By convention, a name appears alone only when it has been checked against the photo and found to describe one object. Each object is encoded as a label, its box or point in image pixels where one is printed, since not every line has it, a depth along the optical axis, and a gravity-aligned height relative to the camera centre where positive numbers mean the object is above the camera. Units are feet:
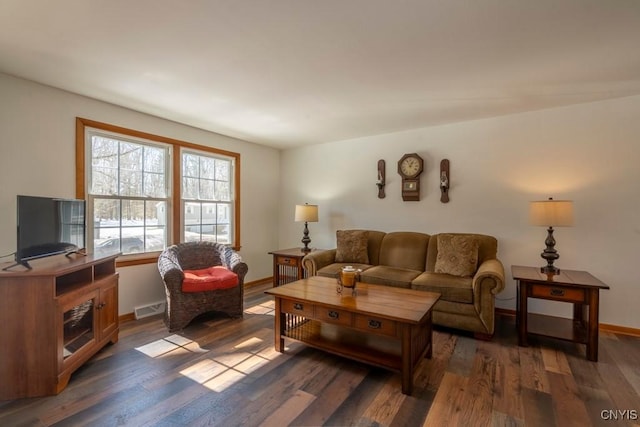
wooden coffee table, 6.64 -2.75
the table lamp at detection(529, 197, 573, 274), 9.13 -0.23
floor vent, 10.94 -3.84
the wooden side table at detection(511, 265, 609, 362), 8.00 -2.51
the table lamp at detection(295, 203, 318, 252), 14.29 -0.22
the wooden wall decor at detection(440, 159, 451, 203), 12.51 +1.26
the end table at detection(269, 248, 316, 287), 13.69 -2.74
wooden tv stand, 6.26 -2.69
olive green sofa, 9.12 -2.20
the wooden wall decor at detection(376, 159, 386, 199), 14.06 +1.50
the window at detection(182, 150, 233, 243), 12.96 +0.50
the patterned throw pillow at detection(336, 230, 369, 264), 13.07 -1.69
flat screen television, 6.60 -0.49
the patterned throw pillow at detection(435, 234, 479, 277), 10.45 -1.66
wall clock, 13.15 +1.57
